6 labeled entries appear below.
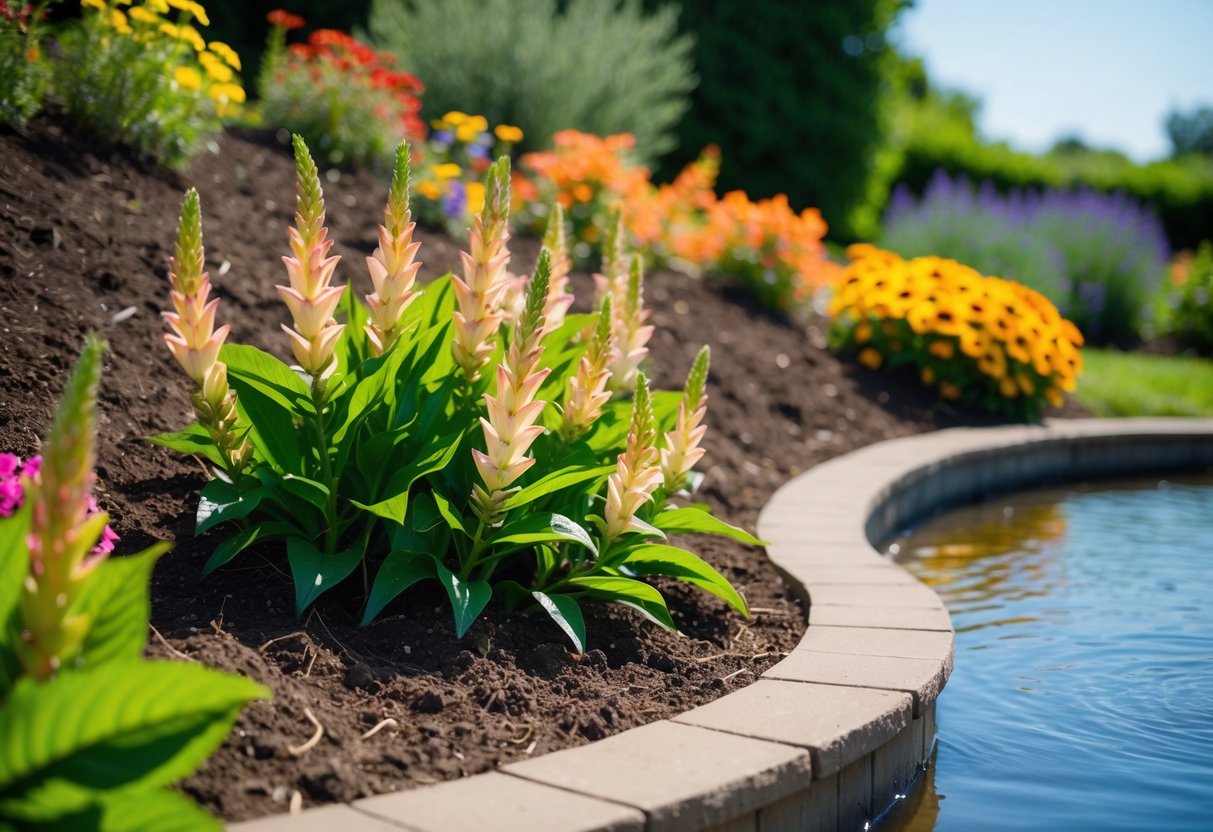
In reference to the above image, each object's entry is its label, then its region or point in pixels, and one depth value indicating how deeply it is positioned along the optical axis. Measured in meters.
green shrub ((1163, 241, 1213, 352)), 12.55
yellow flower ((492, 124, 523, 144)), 6.42
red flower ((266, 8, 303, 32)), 6.46
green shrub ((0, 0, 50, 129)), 4.28
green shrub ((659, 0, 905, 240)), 14.91
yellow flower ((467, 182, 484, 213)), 6.34
